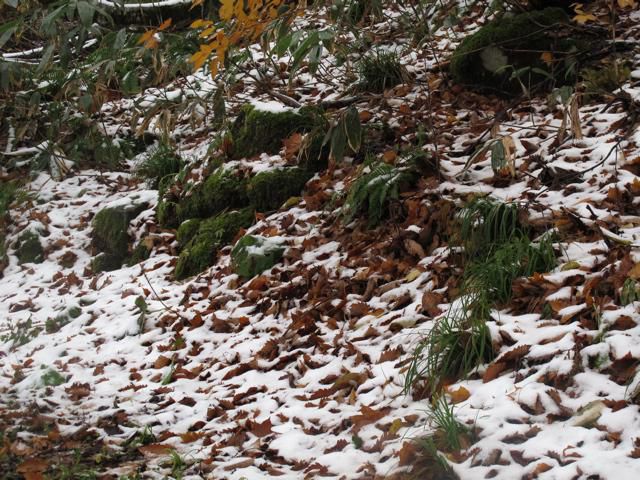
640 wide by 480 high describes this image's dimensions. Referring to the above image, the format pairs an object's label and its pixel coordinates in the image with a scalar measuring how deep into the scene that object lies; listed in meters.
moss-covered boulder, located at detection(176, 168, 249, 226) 6.20
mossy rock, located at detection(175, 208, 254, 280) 5.73
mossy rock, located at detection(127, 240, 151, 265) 6.45
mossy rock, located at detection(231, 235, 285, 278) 5.14
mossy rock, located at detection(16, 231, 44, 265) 7.04
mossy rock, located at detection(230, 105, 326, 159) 6.34
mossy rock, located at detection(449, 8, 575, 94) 5.75
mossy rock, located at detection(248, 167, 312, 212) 5.91
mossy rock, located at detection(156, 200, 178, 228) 6.57
